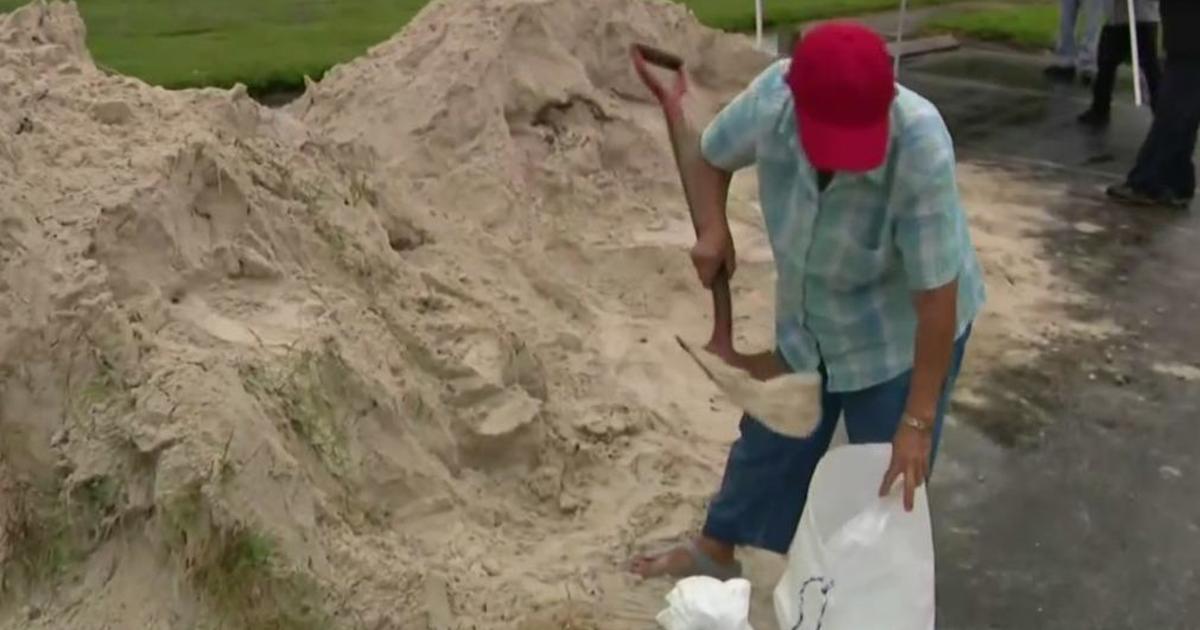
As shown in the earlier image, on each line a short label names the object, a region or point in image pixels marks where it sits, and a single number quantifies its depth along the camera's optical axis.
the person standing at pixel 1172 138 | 7.27
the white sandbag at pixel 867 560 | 3.03
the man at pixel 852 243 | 2.78
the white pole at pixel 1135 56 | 8.33
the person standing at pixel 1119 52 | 8.77
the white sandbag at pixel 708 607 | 3.02
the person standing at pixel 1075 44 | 10.25
